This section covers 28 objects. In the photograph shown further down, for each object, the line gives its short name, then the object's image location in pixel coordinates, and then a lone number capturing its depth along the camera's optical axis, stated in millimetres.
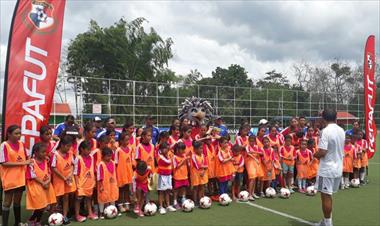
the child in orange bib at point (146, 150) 6852
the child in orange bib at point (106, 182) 6320
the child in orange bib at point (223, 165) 7500
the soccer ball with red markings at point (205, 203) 6898
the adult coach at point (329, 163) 5379
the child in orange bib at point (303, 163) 8578
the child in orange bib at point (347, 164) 9180
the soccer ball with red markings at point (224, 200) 7133
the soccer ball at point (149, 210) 6418
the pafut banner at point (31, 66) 5785
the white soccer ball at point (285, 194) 7895
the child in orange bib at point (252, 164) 7809
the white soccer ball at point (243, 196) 7523
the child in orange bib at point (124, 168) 6695
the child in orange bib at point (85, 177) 6141
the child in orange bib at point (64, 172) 5891
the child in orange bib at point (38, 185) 5523
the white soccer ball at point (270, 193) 7938
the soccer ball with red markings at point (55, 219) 5688
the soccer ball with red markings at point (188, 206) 6660
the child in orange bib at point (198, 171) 7117
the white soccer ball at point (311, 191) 8180
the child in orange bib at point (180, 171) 6957
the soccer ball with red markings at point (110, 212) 6223
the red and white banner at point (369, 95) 10211
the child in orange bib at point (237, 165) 7717
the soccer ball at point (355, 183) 9219
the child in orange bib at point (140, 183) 6523
